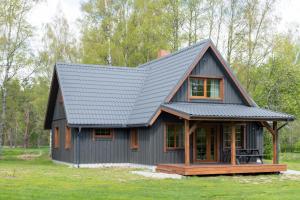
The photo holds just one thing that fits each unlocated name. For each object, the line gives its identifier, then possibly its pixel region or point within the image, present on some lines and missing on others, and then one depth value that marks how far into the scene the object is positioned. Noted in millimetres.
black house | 19578
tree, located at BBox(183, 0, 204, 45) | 32625
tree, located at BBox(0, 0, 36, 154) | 26469
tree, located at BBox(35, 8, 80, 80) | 39906
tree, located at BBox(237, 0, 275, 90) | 32594
